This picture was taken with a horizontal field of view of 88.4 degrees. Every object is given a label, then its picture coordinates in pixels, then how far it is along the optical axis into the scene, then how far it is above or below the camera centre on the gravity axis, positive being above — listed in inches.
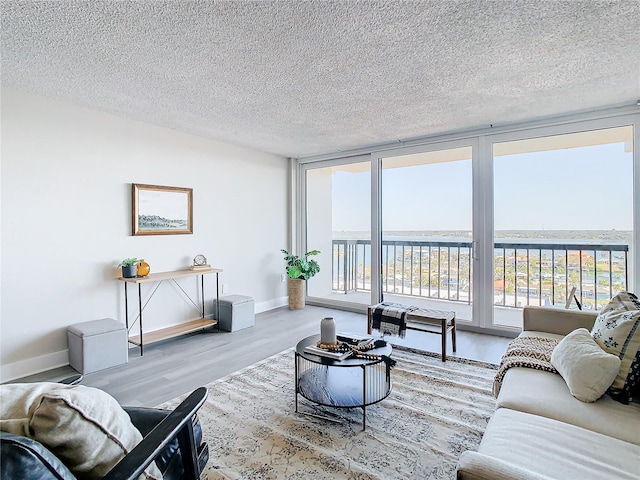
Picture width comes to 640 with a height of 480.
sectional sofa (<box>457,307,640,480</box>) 42.1 -31.3
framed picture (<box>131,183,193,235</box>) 140.3 +12.5
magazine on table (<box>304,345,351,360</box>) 81.9 -30.1
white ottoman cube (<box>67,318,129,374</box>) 109.9 -37.1
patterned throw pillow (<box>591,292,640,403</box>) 59.6 -21.4
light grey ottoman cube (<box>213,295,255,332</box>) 157.1 -37.4
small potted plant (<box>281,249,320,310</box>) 200.2 -24.6
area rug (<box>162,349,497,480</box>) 66.3 -46.5
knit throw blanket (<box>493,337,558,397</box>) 74.7 -29.5
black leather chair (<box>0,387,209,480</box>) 26.8 -23.0
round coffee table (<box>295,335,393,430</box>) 79.5 -40.0
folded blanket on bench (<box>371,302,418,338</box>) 129.0 -33.5
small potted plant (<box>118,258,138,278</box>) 129.7 -12.2
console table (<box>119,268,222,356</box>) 130.0 -34.5
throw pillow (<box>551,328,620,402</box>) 60.0 -26.0
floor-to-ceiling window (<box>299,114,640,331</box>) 134.7 +7.3
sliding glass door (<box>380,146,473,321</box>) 165.0 +2.9
